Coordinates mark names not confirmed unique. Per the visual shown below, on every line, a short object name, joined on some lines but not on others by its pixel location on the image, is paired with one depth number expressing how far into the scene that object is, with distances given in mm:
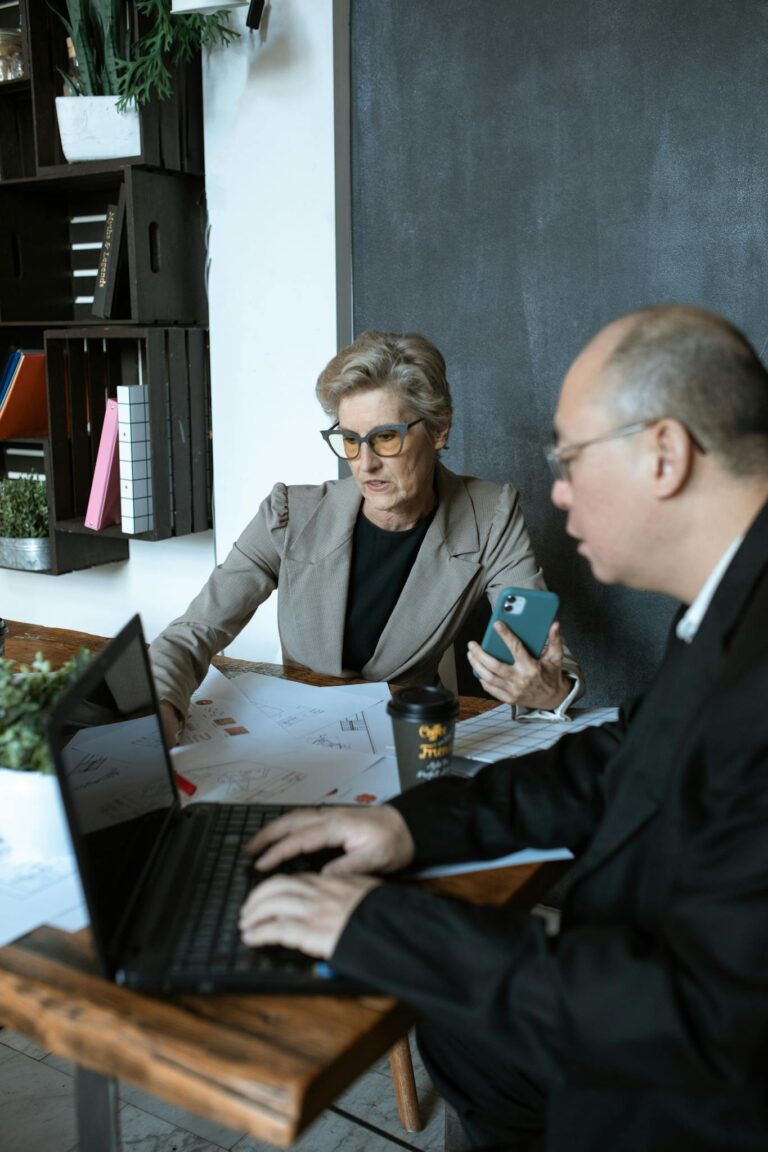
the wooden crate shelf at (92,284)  2930
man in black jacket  800
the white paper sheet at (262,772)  1295
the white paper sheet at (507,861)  1115
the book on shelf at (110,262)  2955
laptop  872
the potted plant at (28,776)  1107
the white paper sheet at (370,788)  1278
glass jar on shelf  3125
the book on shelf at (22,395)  3213
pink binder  3051
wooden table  768
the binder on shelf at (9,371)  3225
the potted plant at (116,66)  2674
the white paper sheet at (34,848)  1056
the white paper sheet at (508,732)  1473
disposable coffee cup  1254
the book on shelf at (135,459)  2934
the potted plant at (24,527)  3291
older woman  1950
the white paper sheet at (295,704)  1587
